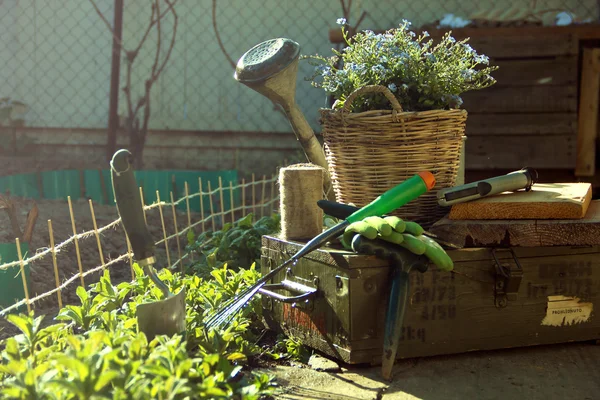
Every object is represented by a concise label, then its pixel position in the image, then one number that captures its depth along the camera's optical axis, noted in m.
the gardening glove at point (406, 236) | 2.22
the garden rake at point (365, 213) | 2.38
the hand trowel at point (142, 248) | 2.02
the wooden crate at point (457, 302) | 2.32
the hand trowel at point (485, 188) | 2.52
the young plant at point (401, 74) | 2.71
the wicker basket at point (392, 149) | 2.57
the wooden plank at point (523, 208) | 2.46
